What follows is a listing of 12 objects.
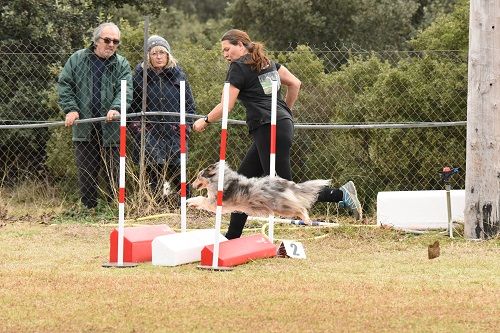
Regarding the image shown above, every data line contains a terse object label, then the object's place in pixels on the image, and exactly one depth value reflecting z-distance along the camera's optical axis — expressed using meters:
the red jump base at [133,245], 19.34
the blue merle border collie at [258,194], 19.17
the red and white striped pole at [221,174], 18.19
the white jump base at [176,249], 19.03
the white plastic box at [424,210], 24.36
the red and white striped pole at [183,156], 18.80
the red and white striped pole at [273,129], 19.58
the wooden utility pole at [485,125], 22.97
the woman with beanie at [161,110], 26.20
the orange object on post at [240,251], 18.80
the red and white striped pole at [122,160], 18.67
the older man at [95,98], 26.16
